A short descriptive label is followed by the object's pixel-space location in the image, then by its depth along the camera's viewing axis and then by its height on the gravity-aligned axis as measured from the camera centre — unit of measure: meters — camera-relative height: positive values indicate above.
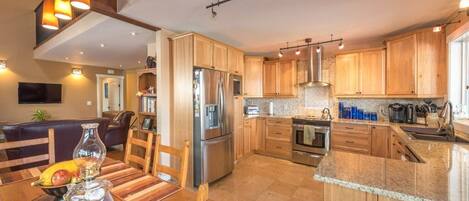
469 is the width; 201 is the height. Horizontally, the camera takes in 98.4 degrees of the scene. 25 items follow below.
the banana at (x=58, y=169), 0.95 -0.37
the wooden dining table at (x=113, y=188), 1.08 -0.51
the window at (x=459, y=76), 2.53 +0.28
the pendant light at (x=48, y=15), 2.47 +1.04
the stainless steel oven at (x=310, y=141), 3.77 -0.83
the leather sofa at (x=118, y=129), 4.39 -0.67
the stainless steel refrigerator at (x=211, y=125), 2.90 -0.40
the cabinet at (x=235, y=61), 3.64 +0.71
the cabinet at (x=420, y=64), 2.79 +0.50
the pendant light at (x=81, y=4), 1.80 +0.87
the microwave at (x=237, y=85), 3.79 +0.27
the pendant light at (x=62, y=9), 2.11 +0.96
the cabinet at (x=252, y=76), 4.62 +0.53
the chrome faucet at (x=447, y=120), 2.13 -0.26
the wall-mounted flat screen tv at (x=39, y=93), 5.27 +0.19
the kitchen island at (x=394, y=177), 0.94 -0.42
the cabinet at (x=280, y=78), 4.54 +0.47
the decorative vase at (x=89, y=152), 1.08 -0.29
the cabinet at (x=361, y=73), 3.51 +0.45
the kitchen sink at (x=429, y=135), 2.09 -0.43
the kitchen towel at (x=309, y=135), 3.87 -0.70
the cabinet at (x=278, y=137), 4.21 -0.83
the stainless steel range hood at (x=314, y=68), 3.97 +0.61
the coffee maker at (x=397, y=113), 3.38 -0.25
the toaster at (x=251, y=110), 4.81 -0.27
